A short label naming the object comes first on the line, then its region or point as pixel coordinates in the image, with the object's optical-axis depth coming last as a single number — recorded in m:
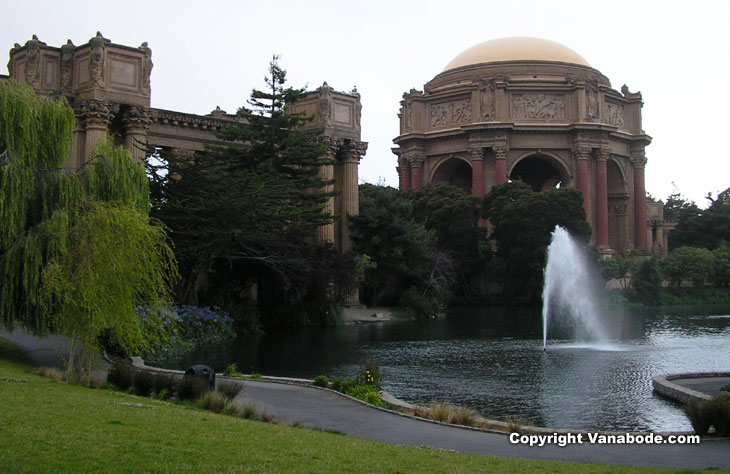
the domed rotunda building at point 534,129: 65.62
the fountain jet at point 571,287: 35.50
